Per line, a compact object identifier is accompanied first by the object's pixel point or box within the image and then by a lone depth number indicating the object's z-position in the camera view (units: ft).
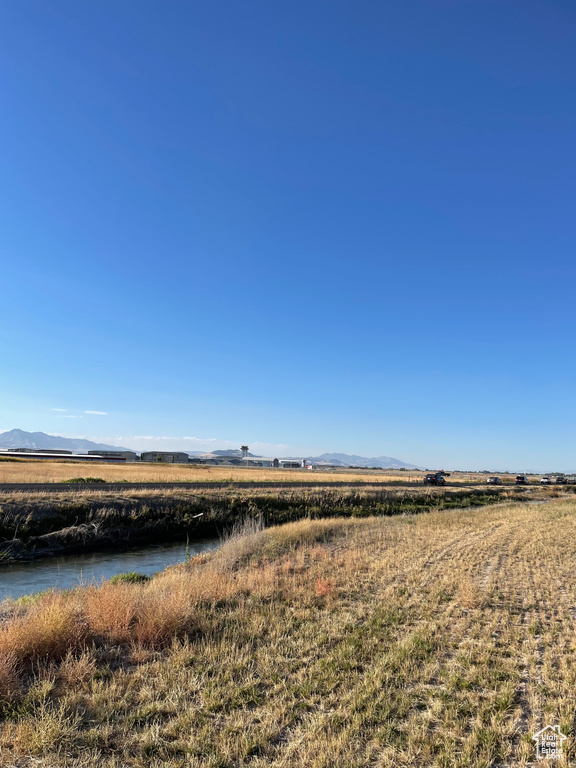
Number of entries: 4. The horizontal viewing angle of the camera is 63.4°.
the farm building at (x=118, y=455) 546.75
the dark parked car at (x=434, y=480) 235.36
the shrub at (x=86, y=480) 140.05
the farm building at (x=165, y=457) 508.45
